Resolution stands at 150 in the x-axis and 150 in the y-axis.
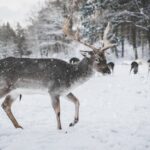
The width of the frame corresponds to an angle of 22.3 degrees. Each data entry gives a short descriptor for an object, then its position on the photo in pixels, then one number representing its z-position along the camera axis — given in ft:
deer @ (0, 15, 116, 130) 24.67
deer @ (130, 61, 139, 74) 79.40
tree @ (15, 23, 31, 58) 258.78
